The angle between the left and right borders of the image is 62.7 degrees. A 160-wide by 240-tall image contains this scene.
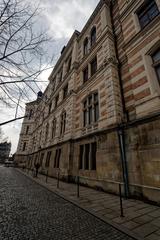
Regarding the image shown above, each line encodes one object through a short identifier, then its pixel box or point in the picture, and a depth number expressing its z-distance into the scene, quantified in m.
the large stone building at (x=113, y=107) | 6.77
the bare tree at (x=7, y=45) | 5.25
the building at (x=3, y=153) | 57.48
